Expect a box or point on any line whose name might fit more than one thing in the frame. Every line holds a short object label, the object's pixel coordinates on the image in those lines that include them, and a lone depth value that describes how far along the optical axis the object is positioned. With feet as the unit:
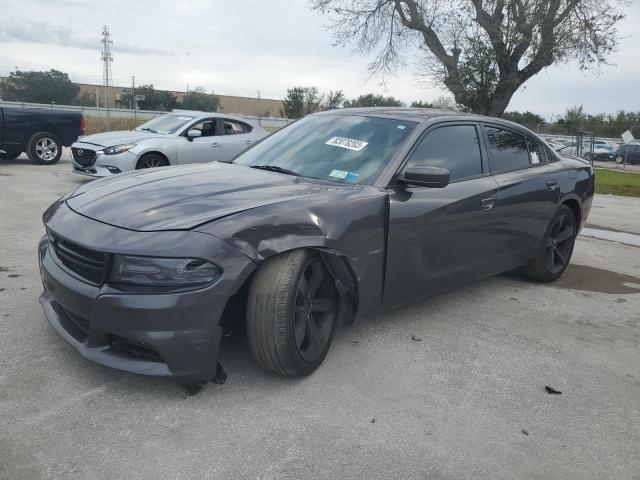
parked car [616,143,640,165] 118.73
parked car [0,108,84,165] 39.47
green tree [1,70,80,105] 143.23
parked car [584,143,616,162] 128.11
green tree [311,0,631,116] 71.77
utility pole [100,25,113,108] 236.02
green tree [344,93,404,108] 91.97
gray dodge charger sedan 8.82
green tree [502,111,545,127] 154.30
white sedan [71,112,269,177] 31.71
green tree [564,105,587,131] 163.88
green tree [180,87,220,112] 148.95
